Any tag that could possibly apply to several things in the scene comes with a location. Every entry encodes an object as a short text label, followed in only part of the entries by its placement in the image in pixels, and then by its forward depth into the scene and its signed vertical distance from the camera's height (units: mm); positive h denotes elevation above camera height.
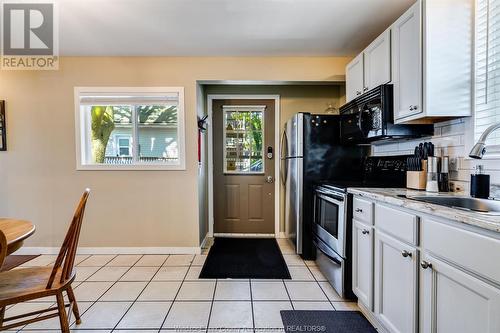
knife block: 1946 -138
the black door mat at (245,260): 2650 -1119
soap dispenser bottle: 1540 -147
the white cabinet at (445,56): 1731 +676
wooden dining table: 1333 -388
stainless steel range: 2145 -509
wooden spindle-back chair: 1449 -707
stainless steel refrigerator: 2961 -6
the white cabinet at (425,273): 990 -540
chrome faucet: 1383 +67
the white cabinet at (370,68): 2156 +839
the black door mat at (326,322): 1793 -1129
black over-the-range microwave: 2131 +342
